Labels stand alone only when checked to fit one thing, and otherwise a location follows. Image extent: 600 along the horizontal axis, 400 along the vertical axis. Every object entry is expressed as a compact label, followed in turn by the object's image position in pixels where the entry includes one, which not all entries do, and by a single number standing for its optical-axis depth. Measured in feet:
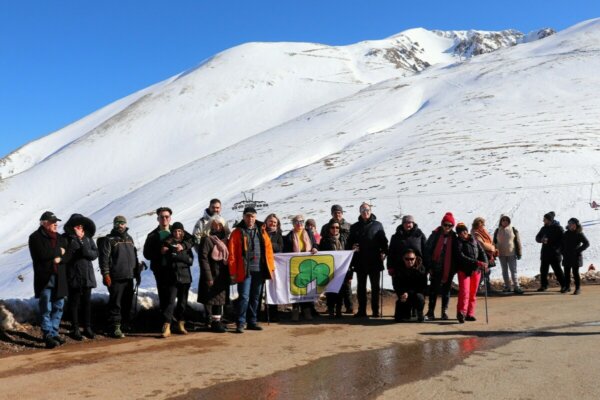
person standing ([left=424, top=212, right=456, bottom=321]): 32.63
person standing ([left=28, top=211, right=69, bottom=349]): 25.72
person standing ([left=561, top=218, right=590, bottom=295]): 41.11
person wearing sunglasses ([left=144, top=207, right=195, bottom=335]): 28.68
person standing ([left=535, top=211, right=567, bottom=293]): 42.09
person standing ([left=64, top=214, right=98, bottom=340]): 27.30
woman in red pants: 31.58
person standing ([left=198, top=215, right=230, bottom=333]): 29.37
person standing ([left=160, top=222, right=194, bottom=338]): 28.50
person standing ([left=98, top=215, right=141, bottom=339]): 28.25
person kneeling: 31.76
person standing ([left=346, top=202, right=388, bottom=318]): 34.06
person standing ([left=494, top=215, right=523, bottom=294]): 42.09
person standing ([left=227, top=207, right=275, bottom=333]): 29.89
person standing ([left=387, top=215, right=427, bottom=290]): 32.73
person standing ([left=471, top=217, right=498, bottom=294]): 36.33
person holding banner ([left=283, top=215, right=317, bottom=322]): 34.01
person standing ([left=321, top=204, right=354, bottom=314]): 35.22
